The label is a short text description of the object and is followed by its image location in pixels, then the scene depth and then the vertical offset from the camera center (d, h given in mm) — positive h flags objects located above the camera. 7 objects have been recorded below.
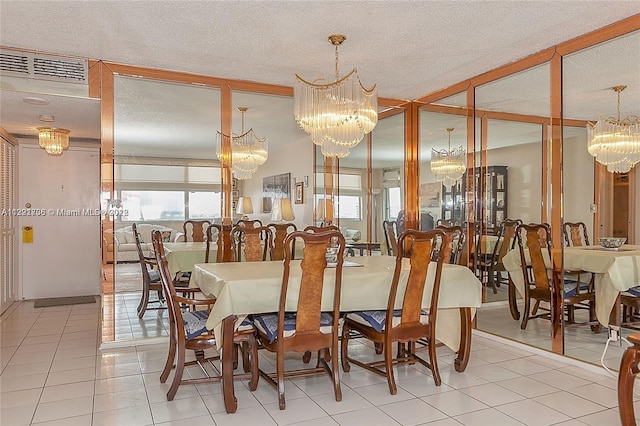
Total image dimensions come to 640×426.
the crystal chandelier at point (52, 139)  5641 +832
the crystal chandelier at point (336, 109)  3666 +777
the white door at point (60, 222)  6555 -175
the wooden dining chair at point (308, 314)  2915 -660
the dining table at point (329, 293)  2902 -558
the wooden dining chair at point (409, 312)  3164 -711
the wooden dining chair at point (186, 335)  2998 -795
